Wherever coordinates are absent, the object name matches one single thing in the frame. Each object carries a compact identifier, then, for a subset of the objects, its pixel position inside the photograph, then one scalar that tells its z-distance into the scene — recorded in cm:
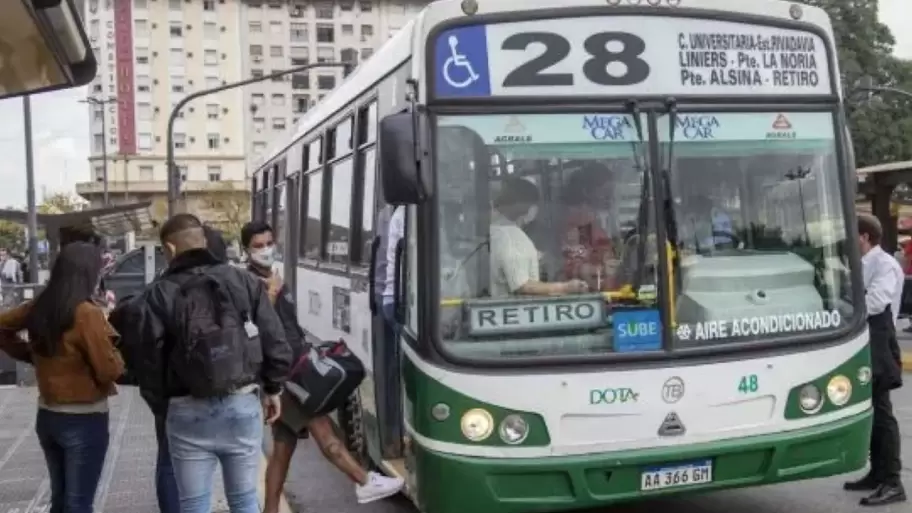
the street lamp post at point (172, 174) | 2928
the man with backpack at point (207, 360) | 446
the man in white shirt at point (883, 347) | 661
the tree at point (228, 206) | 8405
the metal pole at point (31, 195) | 1911
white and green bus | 528
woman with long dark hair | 512
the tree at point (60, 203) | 8662
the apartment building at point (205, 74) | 9456
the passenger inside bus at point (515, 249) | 538
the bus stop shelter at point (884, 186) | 1520
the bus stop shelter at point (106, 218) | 1656
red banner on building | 9431
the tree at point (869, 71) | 4794
